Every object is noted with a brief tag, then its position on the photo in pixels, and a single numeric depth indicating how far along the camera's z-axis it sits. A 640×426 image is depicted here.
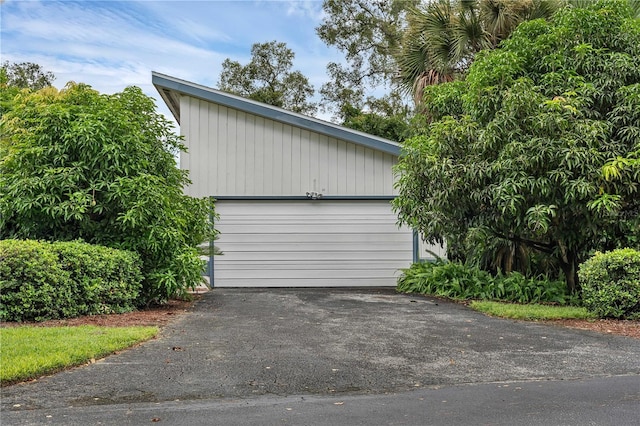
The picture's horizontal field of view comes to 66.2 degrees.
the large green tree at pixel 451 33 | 10.65
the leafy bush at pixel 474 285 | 9.12
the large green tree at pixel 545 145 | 7.36
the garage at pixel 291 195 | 11.82
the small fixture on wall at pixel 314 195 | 11.82
